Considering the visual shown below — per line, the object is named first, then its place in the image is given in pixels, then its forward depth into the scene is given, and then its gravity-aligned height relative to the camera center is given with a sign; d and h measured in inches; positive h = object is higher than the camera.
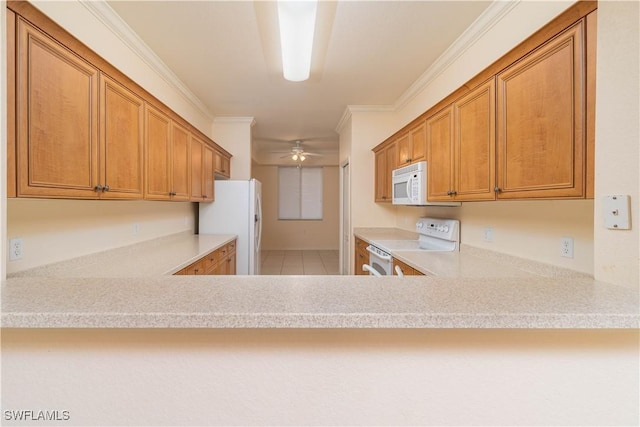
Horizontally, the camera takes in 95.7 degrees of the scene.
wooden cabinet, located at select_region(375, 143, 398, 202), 137.0 +20.7
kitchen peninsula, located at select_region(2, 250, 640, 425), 32.3 -18.3
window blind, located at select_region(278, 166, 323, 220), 312.0 +18.4
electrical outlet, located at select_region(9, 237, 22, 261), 56.0 -7.8
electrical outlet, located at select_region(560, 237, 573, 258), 59.6 -7.5
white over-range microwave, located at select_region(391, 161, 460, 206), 103.5 +9.4
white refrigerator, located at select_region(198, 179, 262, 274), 153.0 -3.4
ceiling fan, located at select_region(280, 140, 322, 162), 239.6 +47.8
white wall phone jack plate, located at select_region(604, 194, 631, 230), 38.1 -0.1
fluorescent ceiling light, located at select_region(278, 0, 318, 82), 71.1 +50.8
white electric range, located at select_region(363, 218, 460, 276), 101.4 -13.1
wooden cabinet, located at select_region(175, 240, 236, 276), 93.2 -20.4
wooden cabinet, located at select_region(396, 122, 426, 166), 106.3 +26.0
